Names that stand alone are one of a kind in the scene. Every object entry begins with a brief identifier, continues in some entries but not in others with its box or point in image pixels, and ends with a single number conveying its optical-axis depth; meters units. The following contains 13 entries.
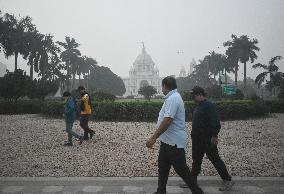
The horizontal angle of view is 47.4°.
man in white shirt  4.35
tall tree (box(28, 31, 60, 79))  49.59
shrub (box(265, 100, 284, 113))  26.03
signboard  23.38
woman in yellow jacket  10.41
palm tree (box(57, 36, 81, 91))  66.06
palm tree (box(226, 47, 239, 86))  58.38
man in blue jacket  9.69
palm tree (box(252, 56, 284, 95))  53.77
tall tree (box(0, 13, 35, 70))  45.12
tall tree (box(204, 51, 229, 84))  69.81
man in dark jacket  5.36
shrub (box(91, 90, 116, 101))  25.67
